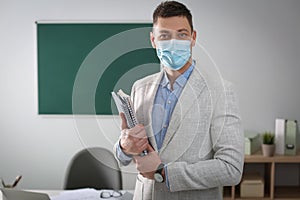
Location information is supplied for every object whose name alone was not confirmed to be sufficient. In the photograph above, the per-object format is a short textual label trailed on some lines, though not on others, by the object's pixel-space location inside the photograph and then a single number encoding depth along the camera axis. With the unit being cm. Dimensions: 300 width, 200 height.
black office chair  274
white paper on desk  215
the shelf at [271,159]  319
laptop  157
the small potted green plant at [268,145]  321
